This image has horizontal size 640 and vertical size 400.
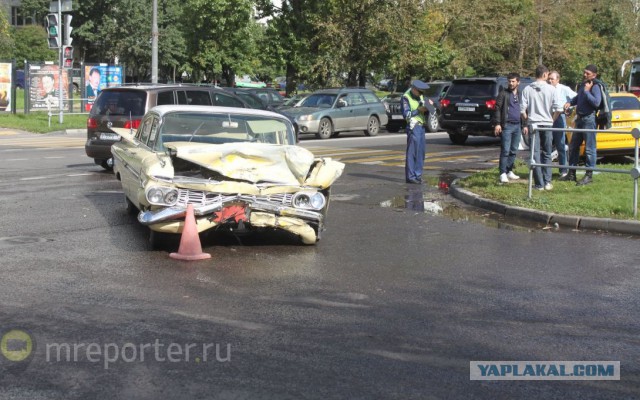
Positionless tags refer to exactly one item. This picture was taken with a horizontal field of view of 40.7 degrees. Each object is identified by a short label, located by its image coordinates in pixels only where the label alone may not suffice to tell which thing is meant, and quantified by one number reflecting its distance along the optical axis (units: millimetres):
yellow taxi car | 17422
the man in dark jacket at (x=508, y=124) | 14375
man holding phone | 13664
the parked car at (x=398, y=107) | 31591
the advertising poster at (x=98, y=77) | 35875
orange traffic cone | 8461
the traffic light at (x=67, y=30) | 30812
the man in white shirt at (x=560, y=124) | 13766
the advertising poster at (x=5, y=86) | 35031
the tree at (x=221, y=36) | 42531
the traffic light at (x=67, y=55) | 31336
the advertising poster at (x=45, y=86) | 33625
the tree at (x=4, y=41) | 38438
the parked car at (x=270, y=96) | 31328
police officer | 15148
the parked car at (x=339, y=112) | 27828
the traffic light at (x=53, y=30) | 28891
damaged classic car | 8680
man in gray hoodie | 13547
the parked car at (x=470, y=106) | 24594
